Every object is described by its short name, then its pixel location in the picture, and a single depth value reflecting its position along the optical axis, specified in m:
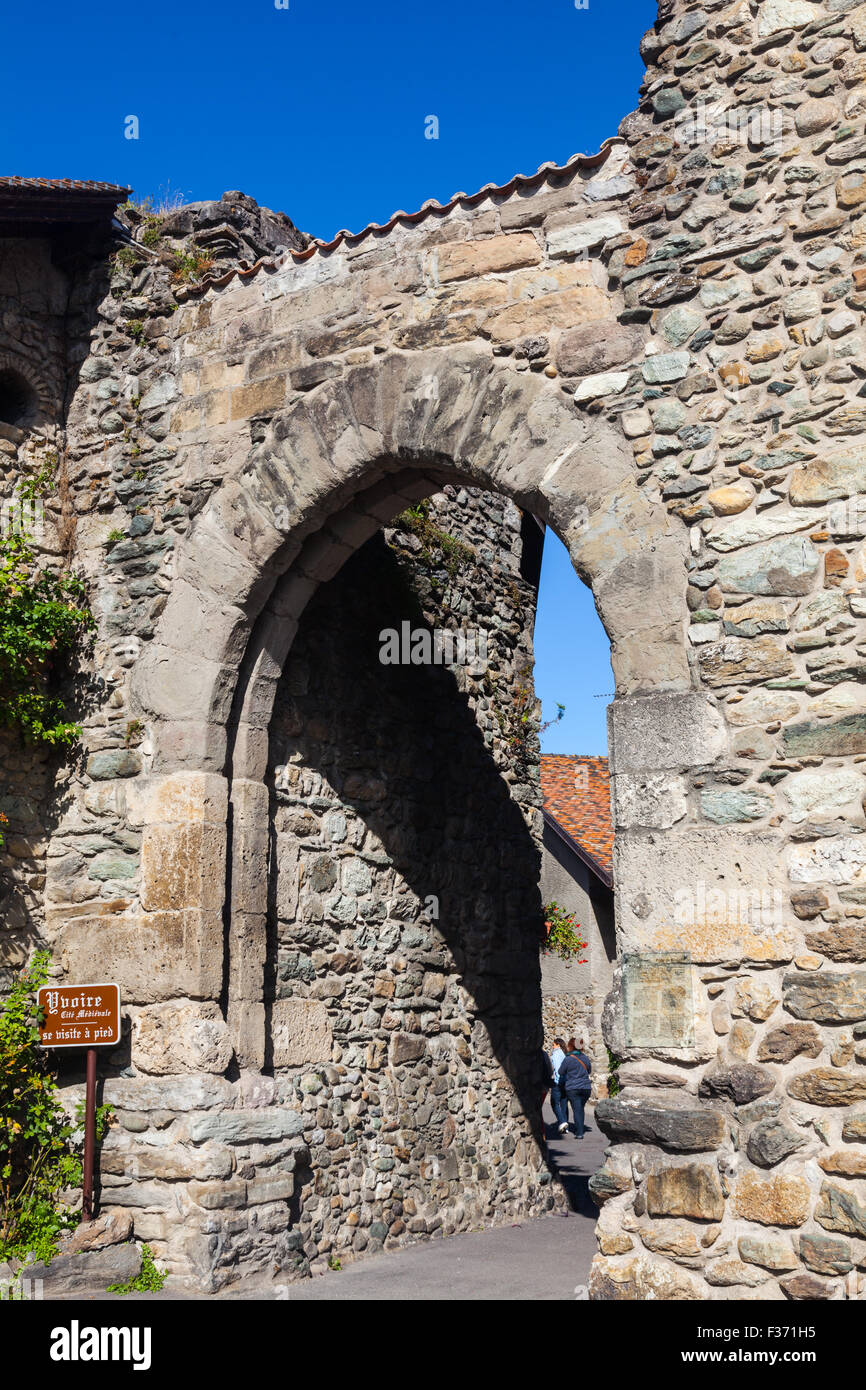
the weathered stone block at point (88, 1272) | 5.18
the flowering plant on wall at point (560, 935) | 8.82
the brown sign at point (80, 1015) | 5.69
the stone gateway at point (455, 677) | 4.30
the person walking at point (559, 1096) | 14.55
